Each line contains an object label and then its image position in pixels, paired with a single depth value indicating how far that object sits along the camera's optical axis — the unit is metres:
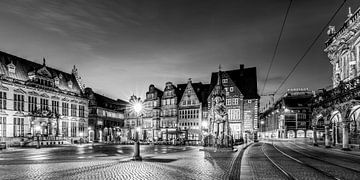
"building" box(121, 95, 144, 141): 73.69
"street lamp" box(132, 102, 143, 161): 19.59
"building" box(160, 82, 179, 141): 66.69
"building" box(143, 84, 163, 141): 68.50
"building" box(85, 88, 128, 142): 71.31
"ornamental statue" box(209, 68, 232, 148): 29.17
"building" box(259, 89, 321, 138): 107.06
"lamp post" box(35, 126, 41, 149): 47.62
